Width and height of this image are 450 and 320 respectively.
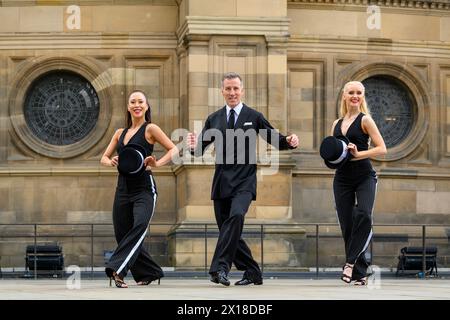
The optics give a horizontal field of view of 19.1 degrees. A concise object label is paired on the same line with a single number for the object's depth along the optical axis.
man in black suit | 14.39
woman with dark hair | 14.42
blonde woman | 14.73
